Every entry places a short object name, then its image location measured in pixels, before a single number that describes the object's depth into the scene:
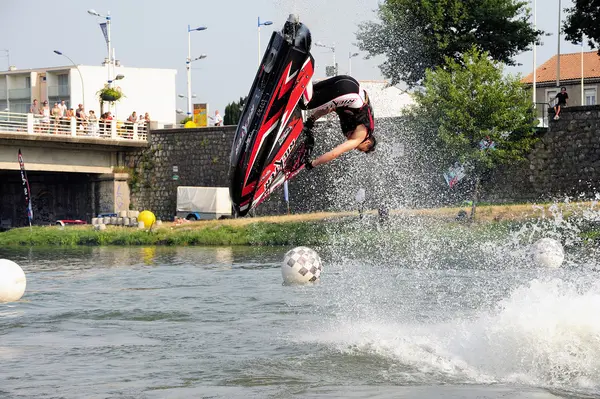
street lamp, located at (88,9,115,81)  75.19
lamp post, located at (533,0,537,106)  57.60
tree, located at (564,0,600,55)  50.59
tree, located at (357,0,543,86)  53.56
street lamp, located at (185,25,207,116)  80.06
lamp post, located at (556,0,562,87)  60.13
